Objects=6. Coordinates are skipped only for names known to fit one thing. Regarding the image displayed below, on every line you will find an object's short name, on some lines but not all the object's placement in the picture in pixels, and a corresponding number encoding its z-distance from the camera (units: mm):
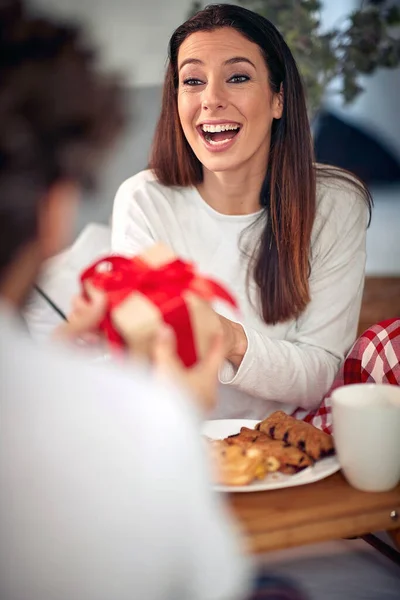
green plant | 2680
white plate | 1146
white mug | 1142
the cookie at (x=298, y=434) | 1251
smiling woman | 1812
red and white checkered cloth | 1532
